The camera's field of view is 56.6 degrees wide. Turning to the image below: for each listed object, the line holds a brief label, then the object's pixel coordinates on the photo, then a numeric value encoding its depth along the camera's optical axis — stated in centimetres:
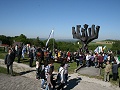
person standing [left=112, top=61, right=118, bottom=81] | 838
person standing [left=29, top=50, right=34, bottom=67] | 995
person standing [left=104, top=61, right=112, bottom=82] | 803
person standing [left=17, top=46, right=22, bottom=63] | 1064
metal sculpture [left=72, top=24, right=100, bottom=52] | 1441
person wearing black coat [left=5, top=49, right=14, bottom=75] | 788
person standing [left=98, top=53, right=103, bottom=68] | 1125
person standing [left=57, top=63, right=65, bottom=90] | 634
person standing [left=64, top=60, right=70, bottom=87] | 674
